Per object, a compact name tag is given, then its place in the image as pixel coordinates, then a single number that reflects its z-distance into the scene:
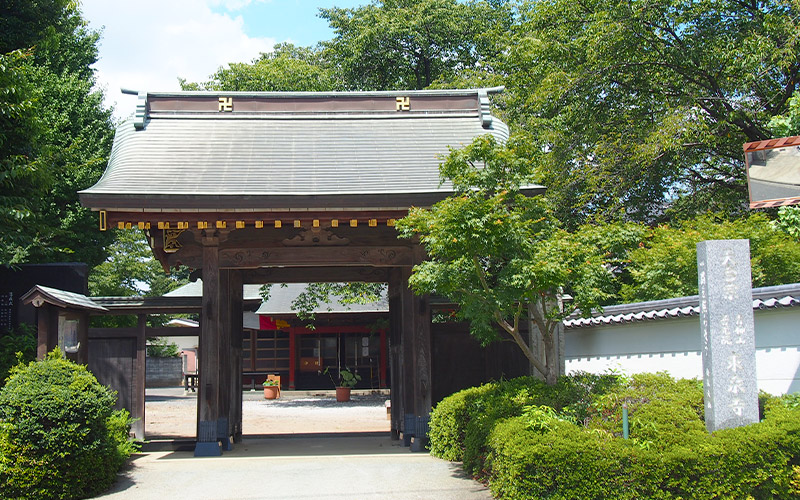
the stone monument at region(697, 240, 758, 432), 7.21
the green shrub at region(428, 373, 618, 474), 8.39
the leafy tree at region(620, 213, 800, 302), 11.21
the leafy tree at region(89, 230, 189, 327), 29.16
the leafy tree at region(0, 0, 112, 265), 11.74
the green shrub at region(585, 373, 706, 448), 7.25
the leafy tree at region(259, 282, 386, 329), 22.14
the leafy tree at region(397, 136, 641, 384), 8.12
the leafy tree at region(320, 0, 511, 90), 29.56
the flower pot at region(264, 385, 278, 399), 26.67
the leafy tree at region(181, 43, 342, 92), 28.19
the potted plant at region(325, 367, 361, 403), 25.00
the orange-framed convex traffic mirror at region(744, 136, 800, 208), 7.45
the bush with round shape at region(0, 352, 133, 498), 7.66
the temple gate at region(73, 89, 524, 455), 10.23
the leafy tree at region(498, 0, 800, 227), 16.00
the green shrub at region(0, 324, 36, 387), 11.34
